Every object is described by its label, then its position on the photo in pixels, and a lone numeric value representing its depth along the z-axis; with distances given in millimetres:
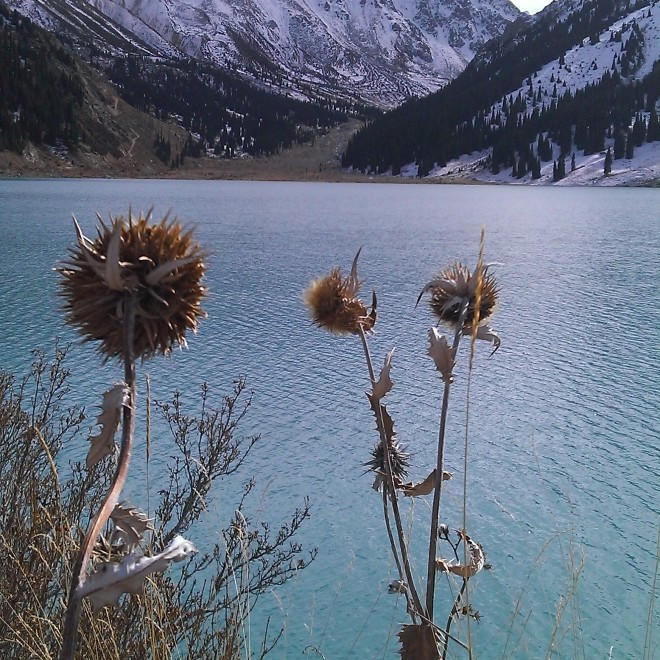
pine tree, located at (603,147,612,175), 102000
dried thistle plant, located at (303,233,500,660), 2449
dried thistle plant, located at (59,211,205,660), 1387
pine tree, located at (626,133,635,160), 106375
